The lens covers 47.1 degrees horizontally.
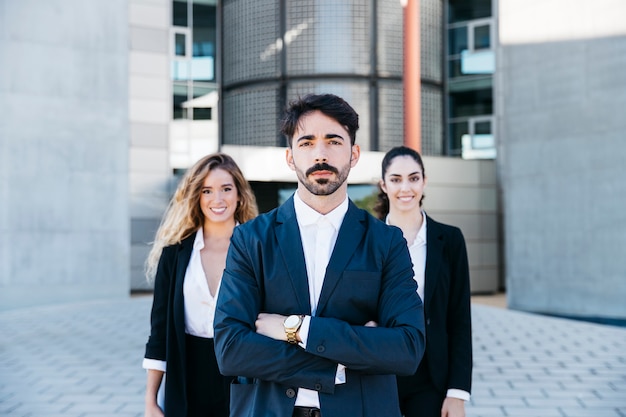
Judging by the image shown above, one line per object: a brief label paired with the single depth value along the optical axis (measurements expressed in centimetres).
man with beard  208
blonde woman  332
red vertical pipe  1219
